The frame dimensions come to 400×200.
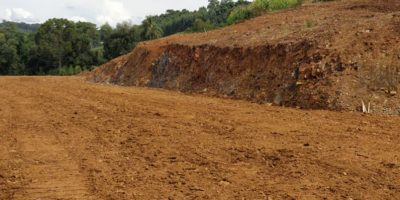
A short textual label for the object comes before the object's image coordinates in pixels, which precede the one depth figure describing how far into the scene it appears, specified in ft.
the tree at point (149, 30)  177.27
